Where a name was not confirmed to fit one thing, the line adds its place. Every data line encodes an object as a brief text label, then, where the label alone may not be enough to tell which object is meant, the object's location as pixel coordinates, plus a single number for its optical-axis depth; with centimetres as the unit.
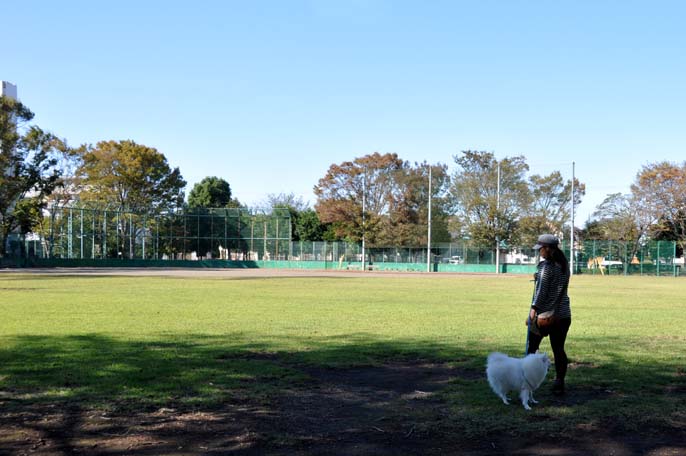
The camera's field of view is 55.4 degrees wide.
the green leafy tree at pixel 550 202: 6456
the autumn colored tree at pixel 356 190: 7262
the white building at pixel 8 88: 9031
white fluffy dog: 696
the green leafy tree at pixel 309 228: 9294
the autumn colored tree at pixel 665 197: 6134
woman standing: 761
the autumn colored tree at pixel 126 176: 6644
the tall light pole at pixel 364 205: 6769
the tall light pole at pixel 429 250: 6264
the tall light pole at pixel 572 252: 5469
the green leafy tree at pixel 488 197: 6219
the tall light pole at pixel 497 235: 6066
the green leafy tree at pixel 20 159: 4816
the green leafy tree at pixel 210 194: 10488
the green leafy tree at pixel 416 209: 6956
